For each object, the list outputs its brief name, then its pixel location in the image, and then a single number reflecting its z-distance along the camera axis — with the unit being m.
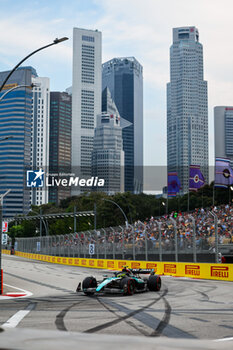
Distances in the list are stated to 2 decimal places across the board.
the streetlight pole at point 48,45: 15.41
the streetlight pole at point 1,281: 16.45
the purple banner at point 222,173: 50.63
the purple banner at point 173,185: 66.53
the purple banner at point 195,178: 61.47
